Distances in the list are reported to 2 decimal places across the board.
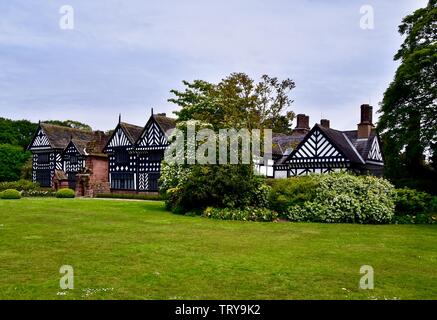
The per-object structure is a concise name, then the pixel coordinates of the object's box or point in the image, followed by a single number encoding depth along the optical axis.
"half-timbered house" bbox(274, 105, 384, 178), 30.70
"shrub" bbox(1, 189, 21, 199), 31.04
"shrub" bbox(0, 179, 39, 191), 43.22
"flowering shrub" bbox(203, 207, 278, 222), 17.73
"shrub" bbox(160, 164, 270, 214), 19.39
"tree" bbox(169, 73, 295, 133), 27.23
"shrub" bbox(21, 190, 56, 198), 39.53
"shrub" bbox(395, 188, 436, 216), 17.56
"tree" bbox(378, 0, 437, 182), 21.16
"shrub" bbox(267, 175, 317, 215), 18.27
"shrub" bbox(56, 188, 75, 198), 35.51
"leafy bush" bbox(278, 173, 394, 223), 17.17
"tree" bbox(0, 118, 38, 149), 62.56
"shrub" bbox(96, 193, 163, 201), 35.39
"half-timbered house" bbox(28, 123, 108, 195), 41.50
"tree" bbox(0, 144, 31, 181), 53.41
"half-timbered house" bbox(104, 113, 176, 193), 37.97
